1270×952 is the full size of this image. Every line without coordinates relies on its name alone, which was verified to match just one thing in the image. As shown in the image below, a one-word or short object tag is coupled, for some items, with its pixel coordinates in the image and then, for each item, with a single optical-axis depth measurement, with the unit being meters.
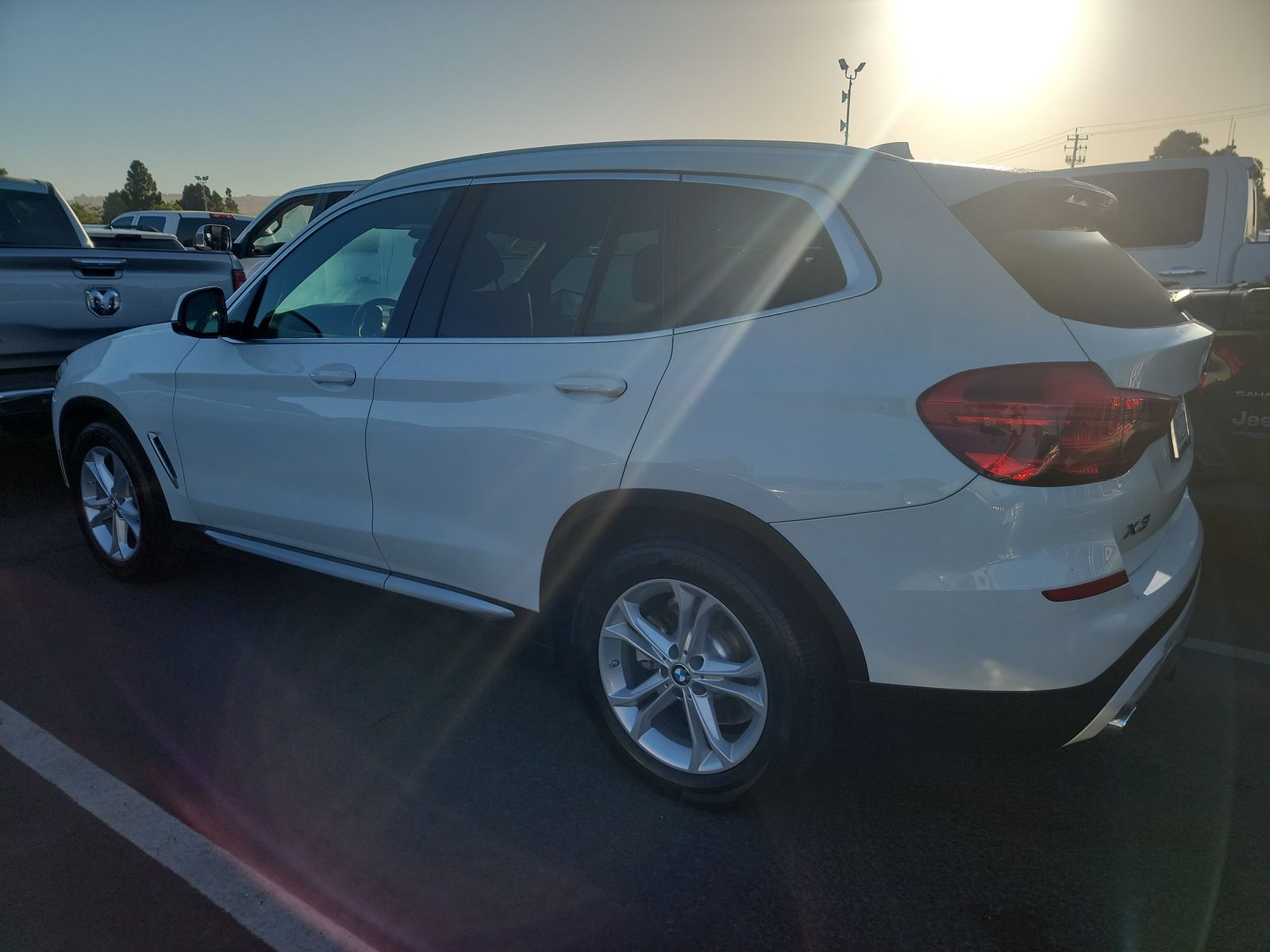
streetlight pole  31.44
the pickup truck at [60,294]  5.68
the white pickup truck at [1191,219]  6.77
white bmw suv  2.12
